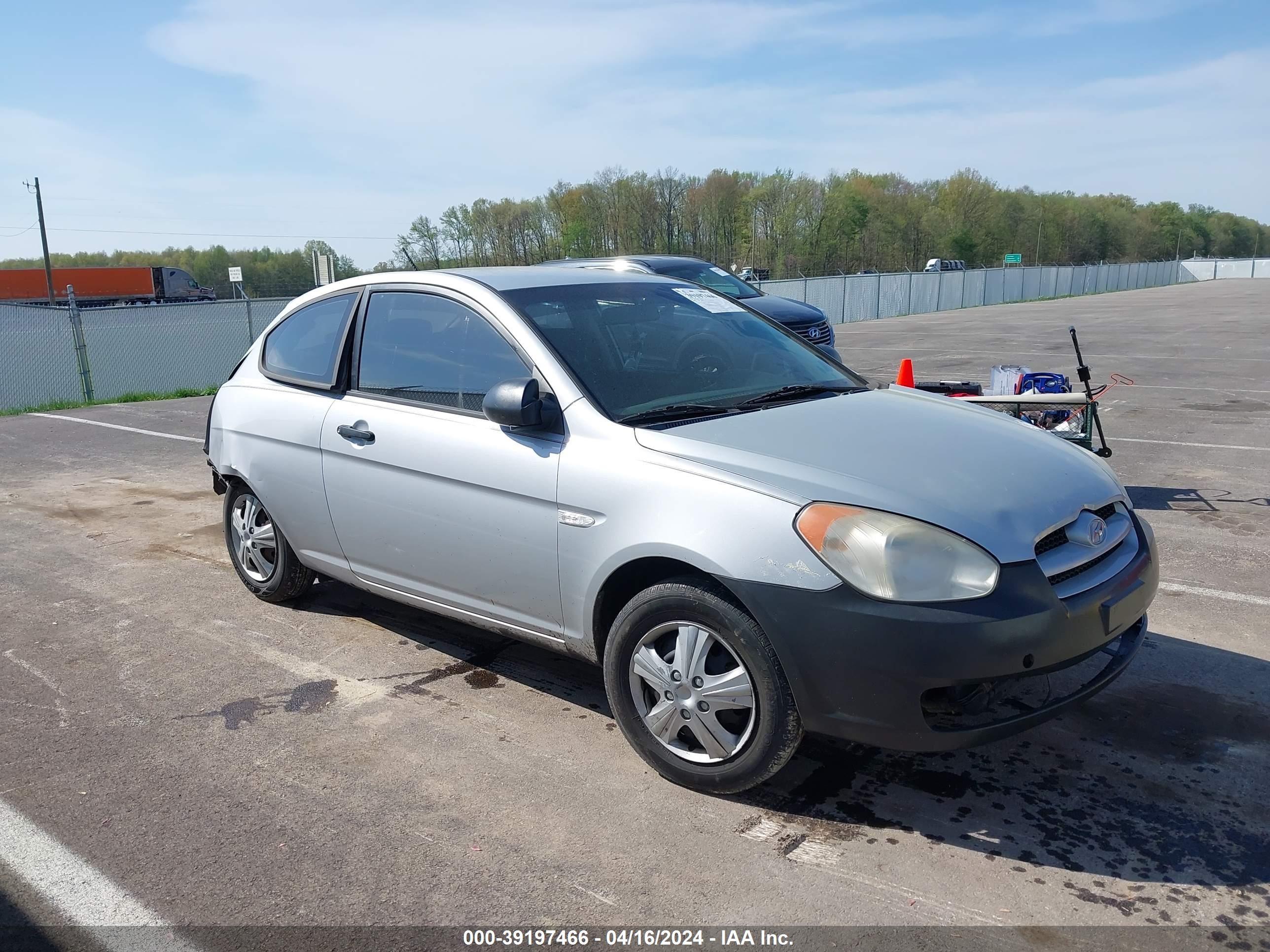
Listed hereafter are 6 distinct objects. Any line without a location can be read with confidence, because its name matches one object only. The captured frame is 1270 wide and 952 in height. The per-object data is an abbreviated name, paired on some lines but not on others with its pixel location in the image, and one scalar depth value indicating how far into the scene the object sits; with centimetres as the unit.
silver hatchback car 284
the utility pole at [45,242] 5144
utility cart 565
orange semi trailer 5344
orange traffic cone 700
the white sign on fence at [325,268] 1228
